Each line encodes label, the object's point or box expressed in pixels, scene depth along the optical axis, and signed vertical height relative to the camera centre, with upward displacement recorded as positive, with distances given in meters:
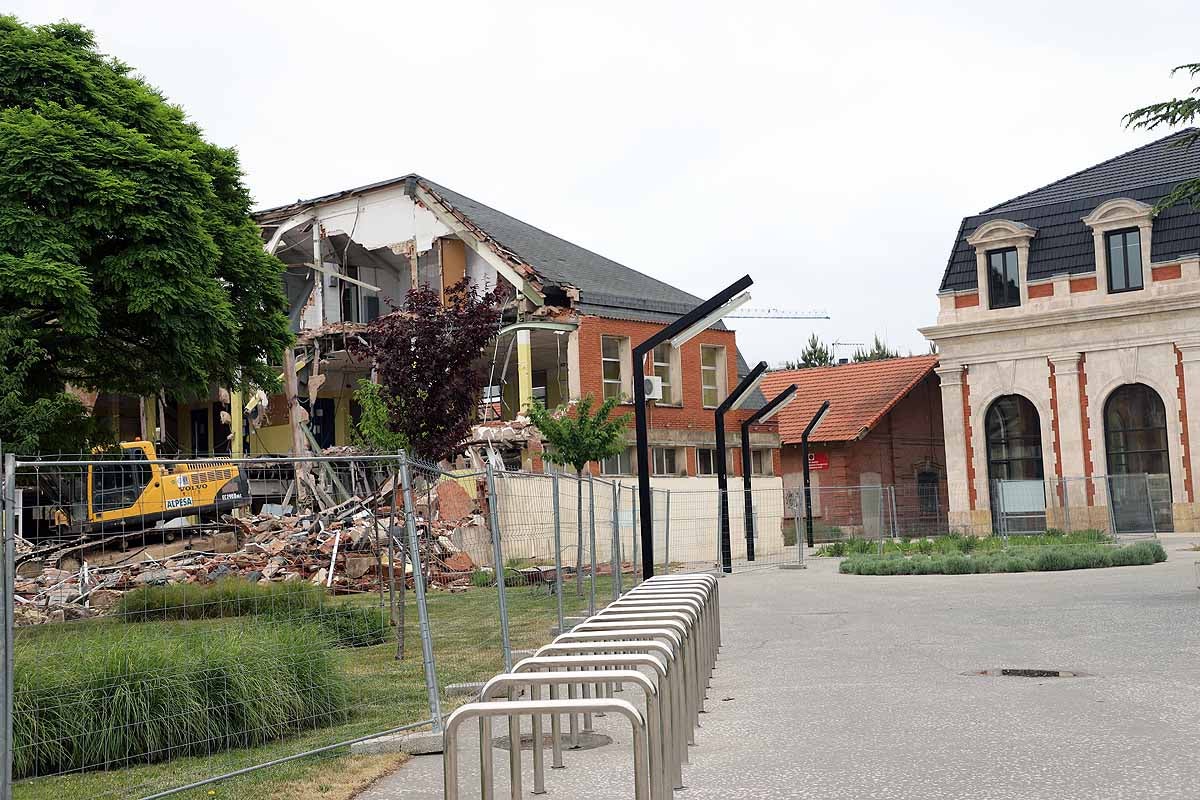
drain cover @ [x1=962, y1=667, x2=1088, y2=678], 11.50 -1.71
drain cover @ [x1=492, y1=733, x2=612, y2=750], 8.78 -1.64
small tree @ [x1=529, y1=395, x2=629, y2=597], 29.55 +1.49
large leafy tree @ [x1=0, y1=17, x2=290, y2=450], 20.61 +4.59
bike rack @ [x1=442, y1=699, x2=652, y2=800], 5.07 -0.82
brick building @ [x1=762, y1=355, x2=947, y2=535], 48.44 +2.22
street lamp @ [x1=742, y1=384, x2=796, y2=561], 33.50 +1.02
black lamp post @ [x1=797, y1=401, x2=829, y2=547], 39.03 -0.16
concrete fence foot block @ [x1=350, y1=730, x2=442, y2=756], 8.71 -1.58
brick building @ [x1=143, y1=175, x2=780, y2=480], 35.28 +5.42
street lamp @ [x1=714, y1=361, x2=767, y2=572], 30.06 +0.74
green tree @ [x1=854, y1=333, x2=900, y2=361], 88.14 +9.31
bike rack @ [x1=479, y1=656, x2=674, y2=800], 5.83 -0.92
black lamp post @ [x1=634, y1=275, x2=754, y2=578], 19.78 +2.41
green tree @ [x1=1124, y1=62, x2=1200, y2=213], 15.59 +4.34
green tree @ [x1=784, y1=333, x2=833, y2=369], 92.19 +9.56
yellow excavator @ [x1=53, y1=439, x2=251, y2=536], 8.66 +0.11
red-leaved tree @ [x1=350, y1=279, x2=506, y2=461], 25.81 +2.67
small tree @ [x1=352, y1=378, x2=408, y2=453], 26.39 +1.82
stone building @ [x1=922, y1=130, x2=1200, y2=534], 40.50 +4.09
